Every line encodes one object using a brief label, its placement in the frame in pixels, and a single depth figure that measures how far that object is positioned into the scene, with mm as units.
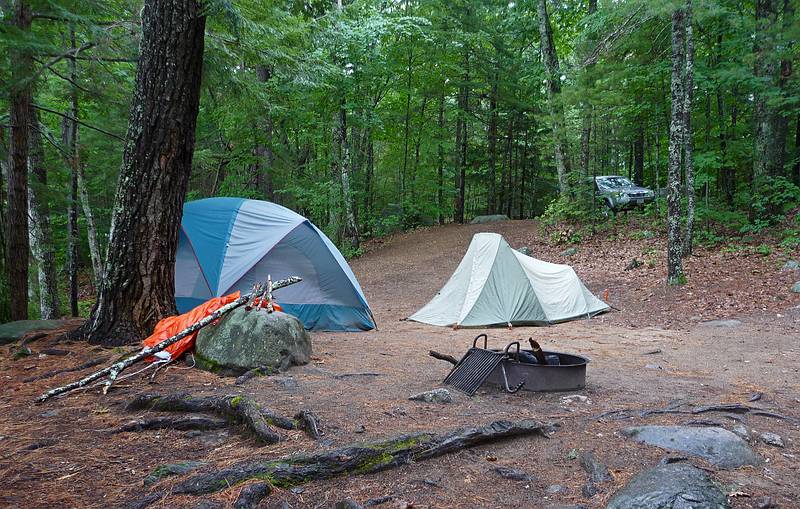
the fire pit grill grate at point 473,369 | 4285
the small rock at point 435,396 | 4035
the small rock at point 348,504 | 2426
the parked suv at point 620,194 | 18156
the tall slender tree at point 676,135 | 10008
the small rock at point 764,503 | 2484
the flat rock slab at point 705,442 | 3006
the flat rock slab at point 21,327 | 5844
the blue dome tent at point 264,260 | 7594
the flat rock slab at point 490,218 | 21062
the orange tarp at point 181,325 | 4849
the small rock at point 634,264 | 12656
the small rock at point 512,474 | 2814
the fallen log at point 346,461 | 2615
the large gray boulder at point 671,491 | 2344
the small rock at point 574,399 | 4137
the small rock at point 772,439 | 3291
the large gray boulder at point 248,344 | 4664
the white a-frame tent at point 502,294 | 9648
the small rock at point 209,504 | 2421
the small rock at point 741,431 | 3367
